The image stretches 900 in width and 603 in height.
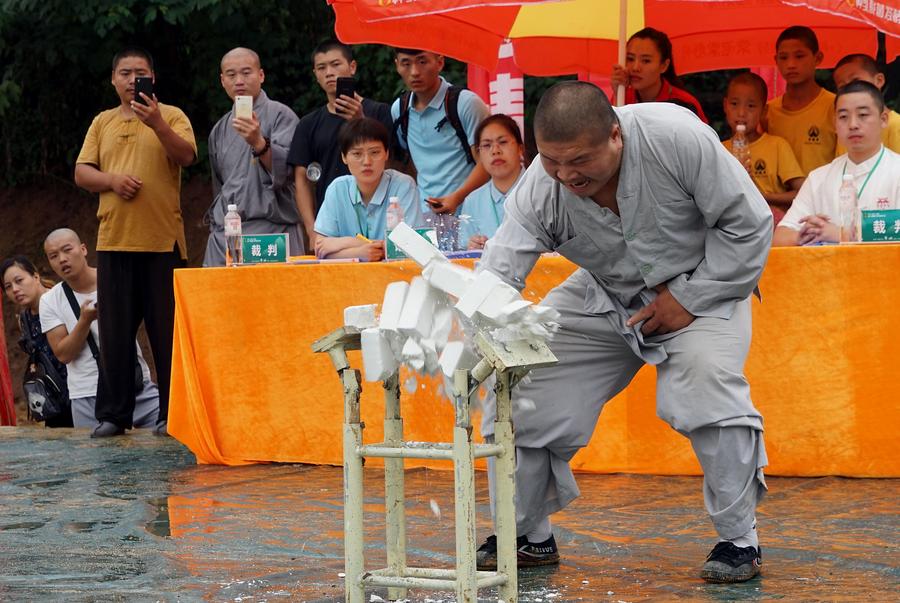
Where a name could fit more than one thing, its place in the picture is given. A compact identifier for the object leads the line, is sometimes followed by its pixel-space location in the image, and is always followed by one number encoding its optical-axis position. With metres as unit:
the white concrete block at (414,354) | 4.70
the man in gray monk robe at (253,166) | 10.32
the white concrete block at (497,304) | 4.60
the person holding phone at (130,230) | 10.40
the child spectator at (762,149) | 9.65
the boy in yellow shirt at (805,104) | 9.83
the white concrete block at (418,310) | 4.69
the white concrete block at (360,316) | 4.89
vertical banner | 11.31
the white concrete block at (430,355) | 4.71
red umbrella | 10.71
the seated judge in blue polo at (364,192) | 9.21
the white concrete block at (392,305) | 4.74
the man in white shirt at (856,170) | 8.08
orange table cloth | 7.51
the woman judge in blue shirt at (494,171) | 8.87
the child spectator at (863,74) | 9.37
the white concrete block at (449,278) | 4.71
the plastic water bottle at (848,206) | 7.83
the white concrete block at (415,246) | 4.81
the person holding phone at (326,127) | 10.04
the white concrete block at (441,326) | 4.77
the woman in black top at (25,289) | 12.35
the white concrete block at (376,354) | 4.70
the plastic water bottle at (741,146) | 9.54
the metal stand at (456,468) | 4.54
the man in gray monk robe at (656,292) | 5.17
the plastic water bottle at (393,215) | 8.71
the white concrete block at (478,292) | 4.61
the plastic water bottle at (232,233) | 9.17
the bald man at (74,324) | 11.35
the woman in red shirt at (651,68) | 9.54
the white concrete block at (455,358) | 4.64
